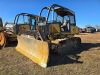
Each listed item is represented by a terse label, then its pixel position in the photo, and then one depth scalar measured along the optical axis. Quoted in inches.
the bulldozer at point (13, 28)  201.5
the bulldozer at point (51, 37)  123.4
